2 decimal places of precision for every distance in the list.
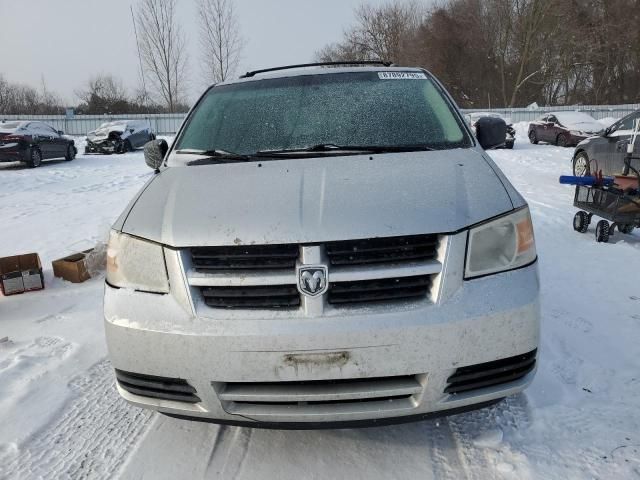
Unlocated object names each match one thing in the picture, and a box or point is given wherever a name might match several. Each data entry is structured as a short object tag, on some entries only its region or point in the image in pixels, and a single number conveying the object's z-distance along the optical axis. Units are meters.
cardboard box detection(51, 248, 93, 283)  4.43
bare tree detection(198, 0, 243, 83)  30.72
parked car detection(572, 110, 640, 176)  7.42
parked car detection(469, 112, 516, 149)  17.50
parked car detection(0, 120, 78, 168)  13.67
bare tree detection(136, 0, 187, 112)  31.81
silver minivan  1.71
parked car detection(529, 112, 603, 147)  17.86
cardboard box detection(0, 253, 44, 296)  4.15
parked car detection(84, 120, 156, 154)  18.92
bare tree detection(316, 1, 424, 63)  44.41
